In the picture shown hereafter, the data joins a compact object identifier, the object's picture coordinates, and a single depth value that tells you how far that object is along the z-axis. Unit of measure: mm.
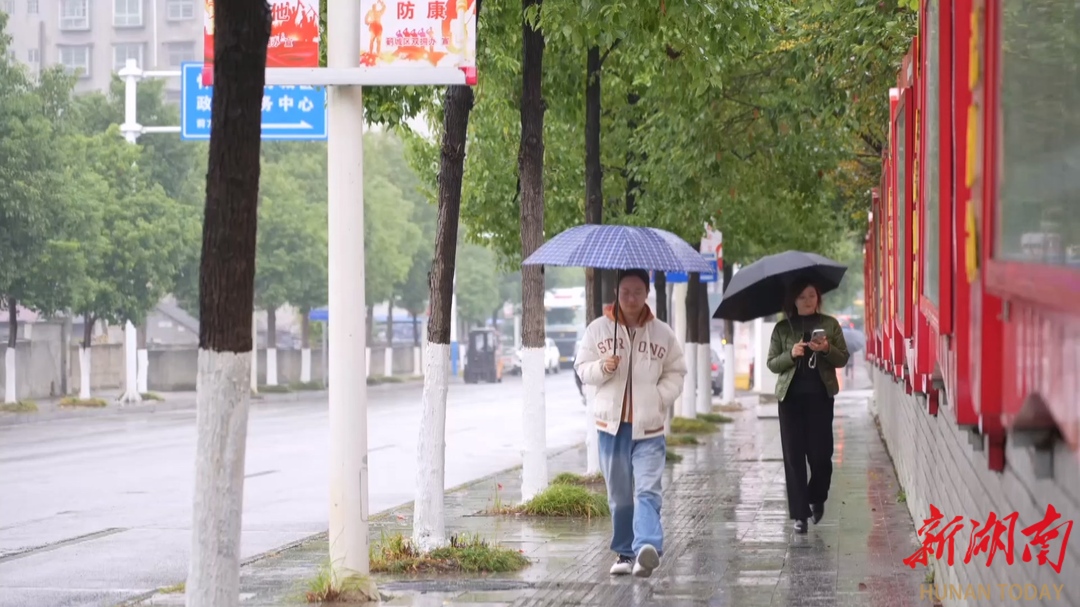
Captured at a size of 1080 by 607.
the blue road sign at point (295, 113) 19578
